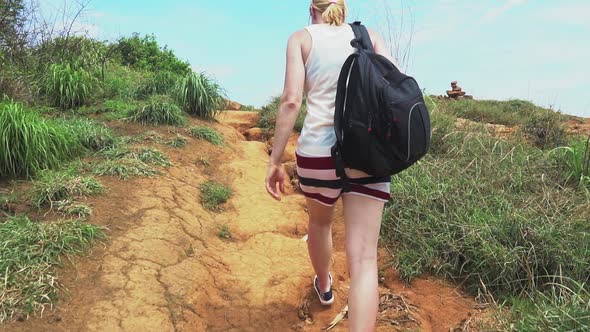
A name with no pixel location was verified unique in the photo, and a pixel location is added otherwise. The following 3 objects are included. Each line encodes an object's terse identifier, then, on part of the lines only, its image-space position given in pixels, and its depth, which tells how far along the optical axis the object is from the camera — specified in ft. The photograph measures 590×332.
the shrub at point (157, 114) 21.27
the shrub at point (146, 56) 43.48
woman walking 8.35
